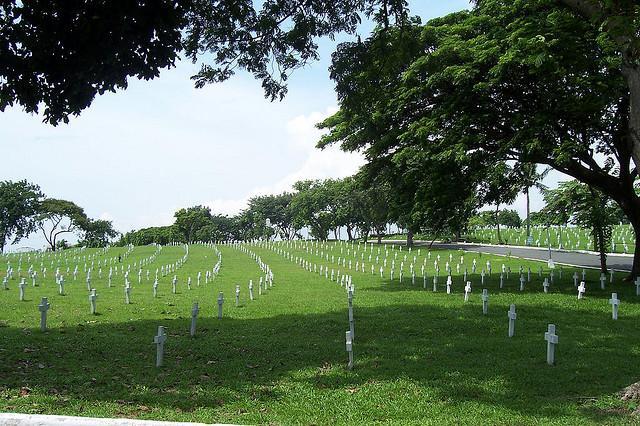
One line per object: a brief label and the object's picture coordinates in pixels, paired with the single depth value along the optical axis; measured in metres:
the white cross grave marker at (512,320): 11.52
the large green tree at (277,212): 104.56
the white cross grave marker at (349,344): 8.89
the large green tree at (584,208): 21.30
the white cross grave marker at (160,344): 9.30
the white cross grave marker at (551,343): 9.03
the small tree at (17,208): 69.00
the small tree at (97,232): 81.44
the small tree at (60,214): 73.75
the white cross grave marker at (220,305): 14.93
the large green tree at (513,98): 16.53
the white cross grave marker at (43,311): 12.61
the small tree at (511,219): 86.75
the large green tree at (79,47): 9.69
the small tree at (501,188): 19.86
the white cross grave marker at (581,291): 17.39
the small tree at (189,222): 93.56
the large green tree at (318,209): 80.50
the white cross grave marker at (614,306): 14.06
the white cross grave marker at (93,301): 16.46
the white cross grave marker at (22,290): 20.55
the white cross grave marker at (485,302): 14.70
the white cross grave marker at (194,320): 12.10
